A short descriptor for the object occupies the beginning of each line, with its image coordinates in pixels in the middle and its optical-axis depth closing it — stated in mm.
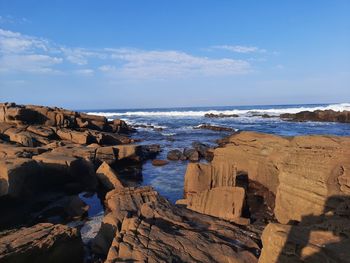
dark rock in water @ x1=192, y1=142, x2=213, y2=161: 20047
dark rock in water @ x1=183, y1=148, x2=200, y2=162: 19212
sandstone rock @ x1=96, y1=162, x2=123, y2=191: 12312
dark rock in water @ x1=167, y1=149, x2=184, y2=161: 19381
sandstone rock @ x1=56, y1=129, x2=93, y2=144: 20359
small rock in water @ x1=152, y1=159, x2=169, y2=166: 17927
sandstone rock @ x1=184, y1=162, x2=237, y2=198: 11203
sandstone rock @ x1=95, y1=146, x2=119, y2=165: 16031
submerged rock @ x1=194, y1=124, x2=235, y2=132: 37875
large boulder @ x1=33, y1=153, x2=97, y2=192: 11774
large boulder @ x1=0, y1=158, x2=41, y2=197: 9125
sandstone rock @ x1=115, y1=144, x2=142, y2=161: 17156
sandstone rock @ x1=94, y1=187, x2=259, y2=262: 5703
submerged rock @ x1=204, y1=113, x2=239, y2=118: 69688
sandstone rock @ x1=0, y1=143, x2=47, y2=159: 13027
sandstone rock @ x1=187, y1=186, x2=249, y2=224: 8688
